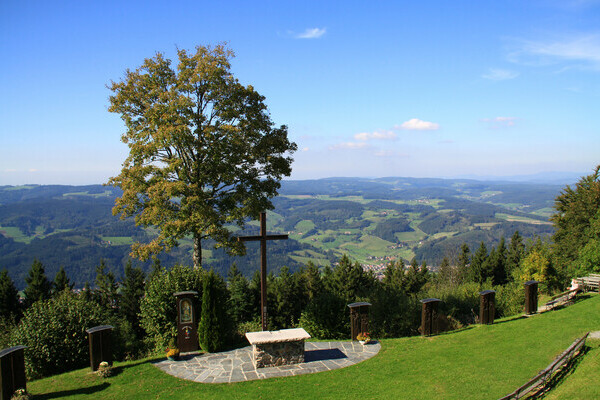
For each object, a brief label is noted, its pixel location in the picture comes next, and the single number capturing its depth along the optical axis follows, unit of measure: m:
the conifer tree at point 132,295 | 34.44
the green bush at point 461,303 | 17.67
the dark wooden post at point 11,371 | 8.66
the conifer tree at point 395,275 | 41.66
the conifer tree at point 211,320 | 12.06
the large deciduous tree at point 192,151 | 14.29
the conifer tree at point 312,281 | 39.87
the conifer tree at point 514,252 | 45.44
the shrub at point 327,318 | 15.20
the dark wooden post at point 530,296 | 14.93
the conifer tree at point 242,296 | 36.12
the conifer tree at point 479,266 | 45.50
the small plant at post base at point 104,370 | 10.30
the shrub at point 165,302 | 13.68
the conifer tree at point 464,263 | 45.23
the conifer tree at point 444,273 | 41.67
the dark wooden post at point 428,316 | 13.21
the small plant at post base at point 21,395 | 8.75
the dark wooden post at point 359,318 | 12.92
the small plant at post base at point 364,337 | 12.58
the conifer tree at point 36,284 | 32.34
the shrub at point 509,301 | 18.91
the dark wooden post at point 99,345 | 10.62
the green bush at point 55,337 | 12.20
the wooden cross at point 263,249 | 12.29
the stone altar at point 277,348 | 10.75
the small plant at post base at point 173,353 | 11.42
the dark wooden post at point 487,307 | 14.07
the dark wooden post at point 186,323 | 12.11
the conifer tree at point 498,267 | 45.91
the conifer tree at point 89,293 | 37.17
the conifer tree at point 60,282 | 35.24
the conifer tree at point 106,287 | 39.54
